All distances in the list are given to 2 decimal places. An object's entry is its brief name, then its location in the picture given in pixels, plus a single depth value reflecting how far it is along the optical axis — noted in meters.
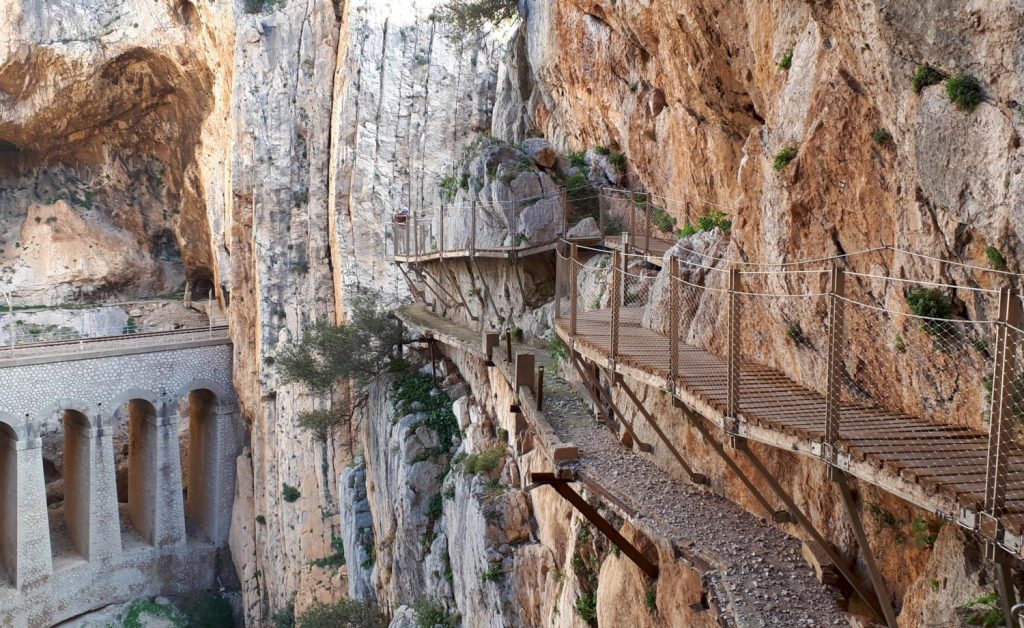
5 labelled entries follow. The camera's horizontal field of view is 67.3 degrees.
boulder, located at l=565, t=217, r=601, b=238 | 12.48
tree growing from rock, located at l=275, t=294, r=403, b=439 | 19.55
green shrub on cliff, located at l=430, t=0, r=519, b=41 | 18.70
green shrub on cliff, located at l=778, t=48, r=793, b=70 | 6.56
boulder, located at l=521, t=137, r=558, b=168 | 14.33
